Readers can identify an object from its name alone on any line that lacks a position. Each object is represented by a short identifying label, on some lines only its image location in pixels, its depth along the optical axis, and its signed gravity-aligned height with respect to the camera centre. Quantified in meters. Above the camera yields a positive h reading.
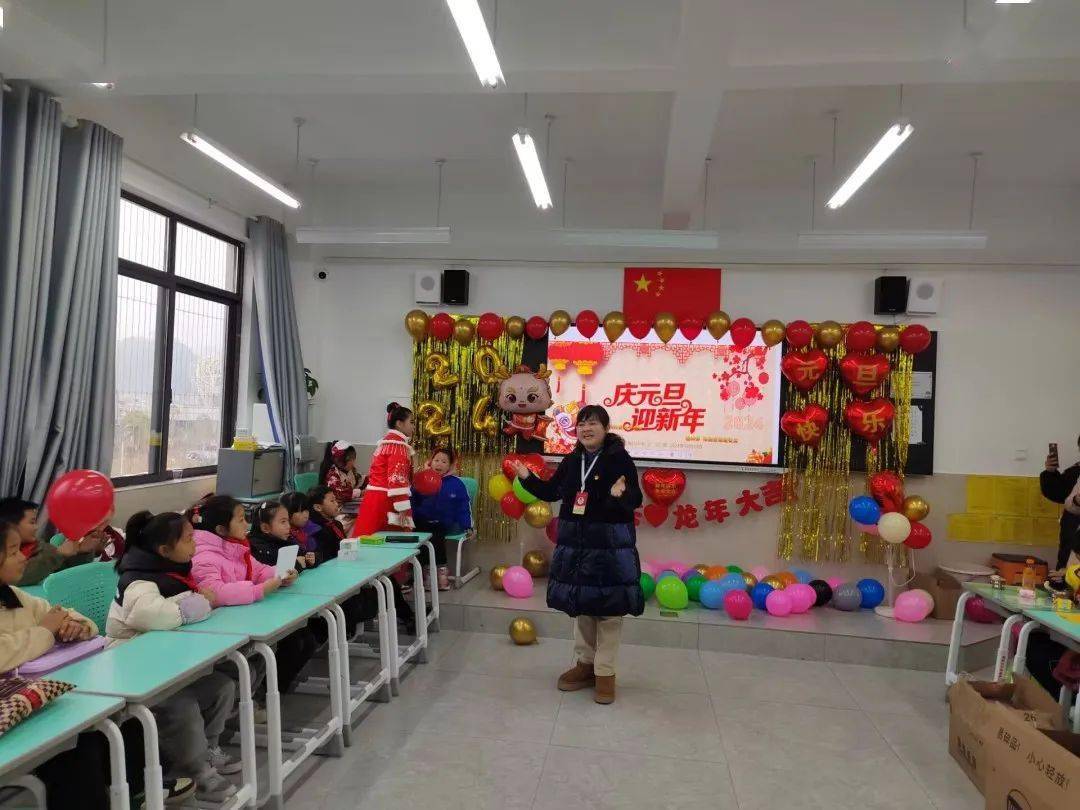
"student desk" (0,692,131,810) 1.65 -0.81
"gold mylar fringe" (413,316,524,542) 5.95 -0.11
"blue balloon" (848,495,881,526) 5.12 -0.52
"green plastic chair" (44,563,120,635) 2.76 -0.77
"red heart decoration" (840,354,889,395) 5.35 +0.51
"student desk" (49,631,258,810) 1.99 -0.80
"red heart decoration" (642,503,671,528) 5.68 -0.68
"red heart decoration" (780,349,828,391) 5.41 +0.51
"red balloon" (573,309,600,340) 5.75 +0.81
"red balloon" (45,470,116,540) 3.25 -0.48
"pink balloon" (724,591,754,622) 4.77 -1.15
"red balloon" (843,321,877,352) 5.41 +0.78
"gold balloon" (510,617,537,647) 4.61 -1.36
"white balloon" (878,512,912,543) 4.94 -0.61
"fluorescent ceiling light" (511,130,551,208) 3.70 +1.43
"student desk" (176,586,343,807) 2.55 -0.84
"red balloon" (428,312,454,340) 5.95 +0.75
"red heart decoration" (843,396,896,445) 5.33 +0.16
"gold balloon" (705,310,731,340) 5.61 +0.83
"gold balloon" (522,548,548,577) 5.59 -1.11
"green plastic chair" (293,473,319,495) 5.83 -0.60
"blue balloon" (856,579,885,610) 5.21 -1.12
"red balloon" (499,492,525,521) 5.42 -0.65
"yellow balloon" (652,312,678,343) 5.65 +0.81
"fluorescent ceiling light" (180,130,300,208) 3.78 +1.37
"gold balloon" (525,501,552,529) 5.40 -0.70
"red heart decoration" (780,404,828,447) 5.38 +0.09
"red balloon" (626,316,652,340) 5.77 +0.80
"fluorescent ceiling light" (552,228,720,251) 4.78 +1.26
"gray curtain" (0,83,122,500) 3.55 +0.55
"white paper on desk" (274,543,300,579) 3.13 -0.67
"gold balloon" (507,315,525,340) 5.85 +0.76
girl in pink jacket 2.87 -0.69
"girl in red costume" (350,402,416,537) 4.71 -0.49
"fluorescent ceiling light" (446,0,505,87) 2.53 +1.42
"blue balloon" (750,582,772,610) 5.05 -1.14
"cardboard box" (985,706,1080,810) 2.20 -1.06
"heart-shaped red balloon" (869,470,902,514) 5.25 -0.38
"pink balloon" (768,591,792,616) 4.91 -1.16
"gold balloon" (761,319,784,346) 5.54 +0.78
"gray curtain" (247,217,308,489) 5.72 +0.57
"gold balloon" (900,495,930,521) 5.21 -0.49
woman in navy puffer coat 3.61 -0.59
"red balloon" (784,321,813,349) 5.48 +0.78
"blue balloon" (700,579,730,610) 5.01 -1.15
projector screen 5.69 +0.27
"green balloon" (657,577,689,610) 4.96 -1.15
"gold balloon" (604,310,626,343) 5.70 +0.80
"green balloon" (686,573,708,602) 5.20 -1.14
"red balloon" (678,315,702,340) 5.67 +0.81
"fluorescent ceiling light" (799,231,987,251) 4.53 +1.28
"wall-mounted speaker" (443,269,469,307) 6.01 +1.08
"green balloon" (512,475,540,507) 5.30 -0.55
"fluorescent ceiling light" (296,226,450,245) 4.89 +1.22
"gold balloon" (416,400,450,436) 5.92 -0.03
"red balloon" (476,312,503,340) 5.81 +0.75
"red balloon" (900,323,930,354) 5.42 +0.78
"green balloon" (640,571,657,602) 5.12 -1.14
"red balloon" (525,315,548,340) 5.82 +0.76
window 4.82 +0.42
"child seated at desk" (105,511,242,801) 2.42 -0.77
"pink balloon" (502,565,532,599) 5.11 -1.16
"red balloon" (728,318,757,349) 5.56 +0.78
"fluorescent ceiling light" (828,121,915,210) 3.43 +1.47
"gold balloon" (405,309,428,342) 5.96 +0.76
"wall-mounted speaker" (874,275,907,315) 5.54 +1.12
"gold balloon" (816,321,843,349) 5.46 +0.79
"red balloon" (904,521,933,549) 5.18 -0.69
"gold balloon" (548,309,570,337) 5.79 +0.81
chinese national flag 5.78 +1.10
